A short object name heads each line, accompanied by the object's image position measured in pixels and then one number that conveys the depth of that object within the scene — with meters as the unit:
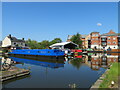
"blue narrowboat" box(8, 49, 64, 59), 22.56
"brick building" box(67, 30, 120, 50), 52.25
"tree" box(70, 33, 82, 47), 54.93
